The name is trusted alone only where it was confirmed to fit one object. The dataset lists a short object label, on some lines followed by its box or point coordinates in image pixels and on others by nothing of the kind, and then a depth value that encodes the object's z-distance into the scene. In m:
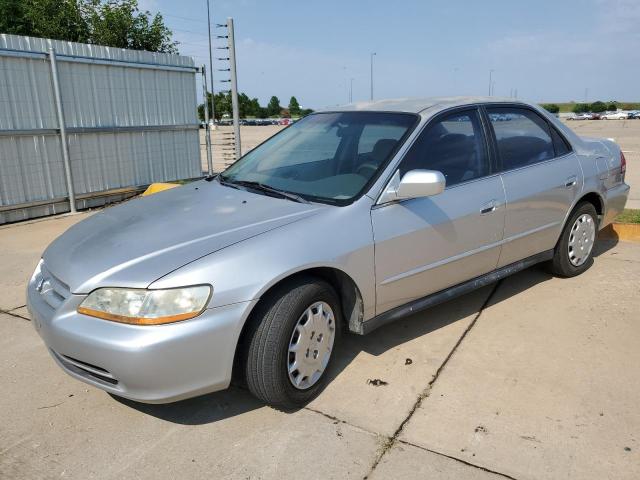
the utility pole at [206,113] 9.23
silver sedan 2.46
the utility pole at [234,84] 9.33
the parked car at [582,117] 65.89
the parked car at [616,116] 63.38
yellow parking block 7.88
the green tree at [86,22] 15.57
